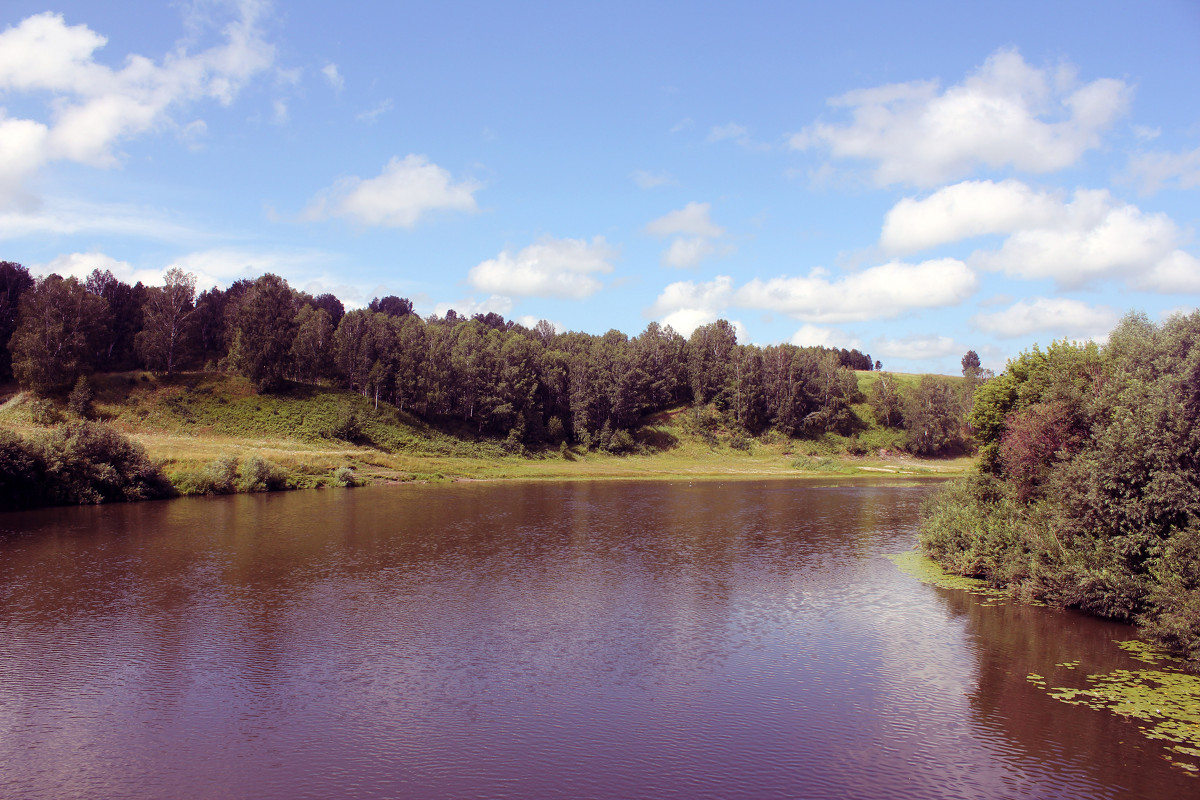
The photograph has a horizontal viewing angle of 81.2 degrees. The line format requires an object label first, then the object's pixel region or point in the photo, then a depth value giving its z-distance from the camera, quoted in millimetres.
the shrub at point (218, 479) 58750
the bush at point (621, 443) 104875
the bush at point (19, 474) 46938
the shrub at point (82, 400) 74812
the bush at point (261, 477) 60969
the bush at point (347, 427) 82812
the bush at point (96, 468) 49647
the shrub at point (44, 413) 70812
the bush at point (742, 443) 112000
